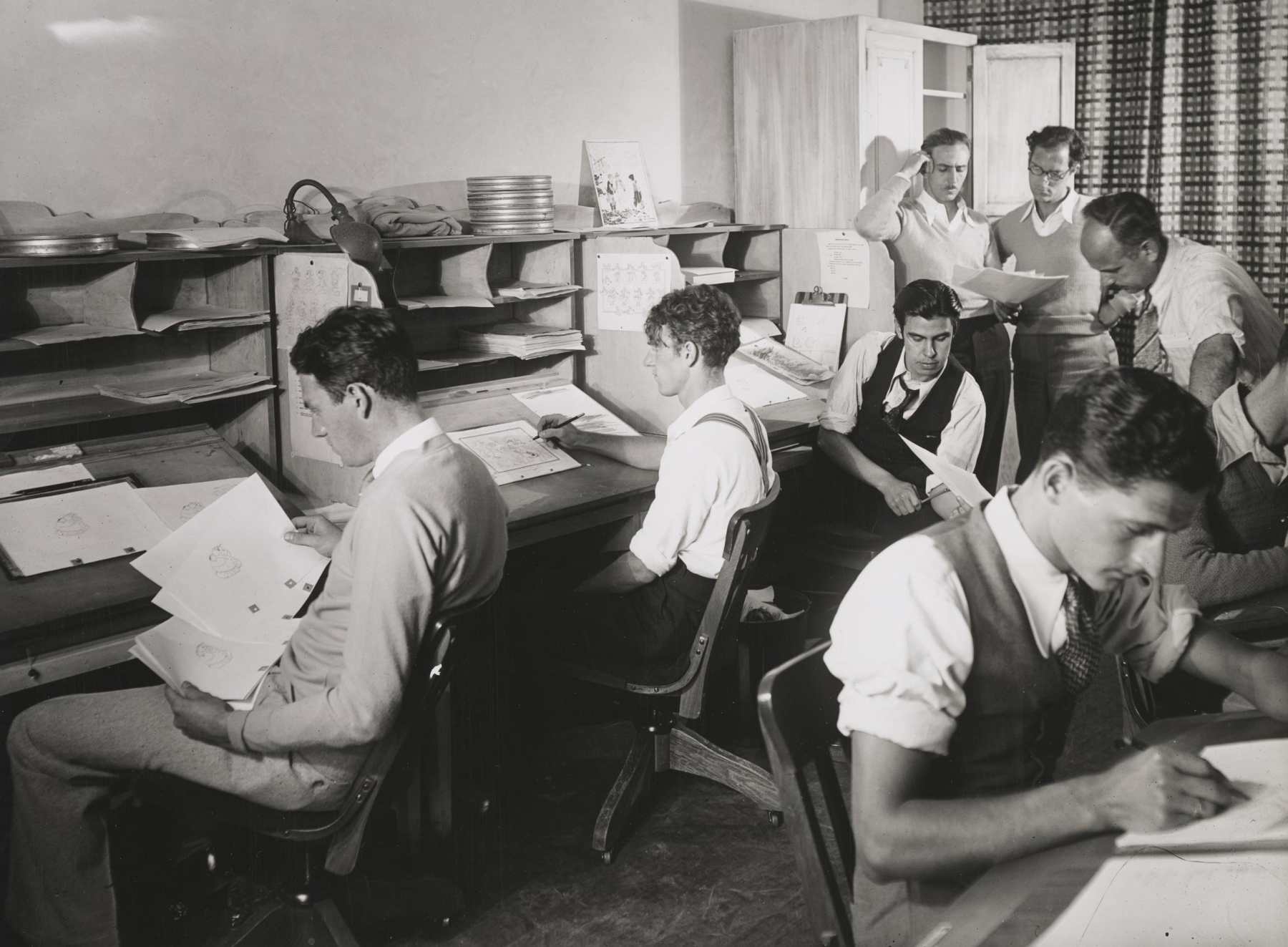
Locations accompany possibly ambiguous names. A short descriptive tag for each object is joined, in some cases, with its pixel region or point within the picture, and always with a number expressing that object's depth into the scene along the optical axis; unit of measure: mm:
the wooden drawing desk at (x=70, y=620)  2072
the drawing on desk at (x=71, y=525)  2478
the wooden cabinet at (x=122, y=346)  2820
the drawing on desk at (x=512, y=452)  3219
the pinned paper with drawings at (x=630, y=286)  3725
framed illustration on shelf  4289
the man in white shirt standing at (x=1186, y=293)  3209
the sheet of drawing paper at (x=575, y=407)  3658
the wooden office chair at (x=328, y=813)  1902
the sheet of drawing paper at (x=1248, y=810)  1247
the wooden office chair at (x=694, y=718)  2508
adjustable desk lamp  2848
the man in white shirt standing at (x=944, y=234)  4520
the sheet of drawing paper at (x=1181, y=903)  1118
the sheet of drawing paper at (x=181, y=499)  2646
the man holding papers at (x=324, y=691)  1880
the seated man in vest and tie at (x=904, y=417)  3467
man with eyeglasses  4652
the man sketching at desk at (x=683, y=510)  2613
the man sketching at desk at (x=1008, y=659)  1242
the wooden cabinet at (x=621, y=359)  3777
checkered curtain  5195
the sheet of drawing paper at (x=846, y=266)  4641
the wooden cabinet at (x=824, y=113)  4684
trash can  3189
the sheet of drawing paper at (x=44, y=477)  2598
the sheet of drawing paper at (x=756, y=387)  4105
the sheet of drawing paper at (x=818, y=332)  4684
